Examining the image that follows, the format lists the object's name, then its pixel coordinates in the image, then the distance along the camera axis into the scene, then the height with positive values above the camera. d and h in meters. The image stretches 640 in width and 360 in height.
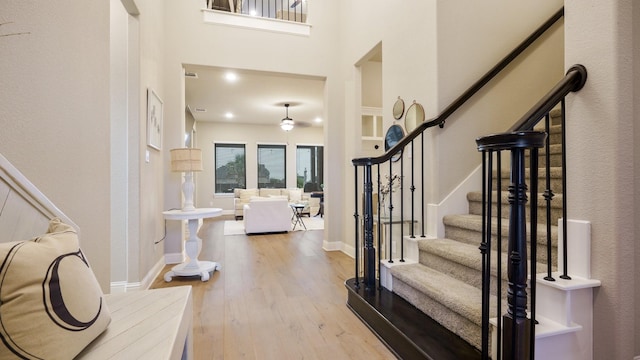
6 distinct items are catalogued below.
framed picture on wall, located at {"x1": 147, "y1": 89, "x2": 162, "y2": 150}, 3.08 +0.62
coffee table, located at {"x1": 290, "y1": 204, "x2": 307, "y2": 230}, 6.71 -0.89
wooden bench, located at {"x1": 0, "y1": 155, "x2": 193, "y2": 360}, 0.98 -0.53
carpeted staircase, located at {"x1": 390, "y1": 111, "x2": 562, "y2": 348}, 1.65 -0.59
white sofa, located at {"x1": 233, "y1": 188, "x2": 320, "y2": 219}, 8.45 -0.53
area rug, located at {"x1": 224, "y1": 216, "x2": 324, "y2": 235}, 6.47 -1.09
